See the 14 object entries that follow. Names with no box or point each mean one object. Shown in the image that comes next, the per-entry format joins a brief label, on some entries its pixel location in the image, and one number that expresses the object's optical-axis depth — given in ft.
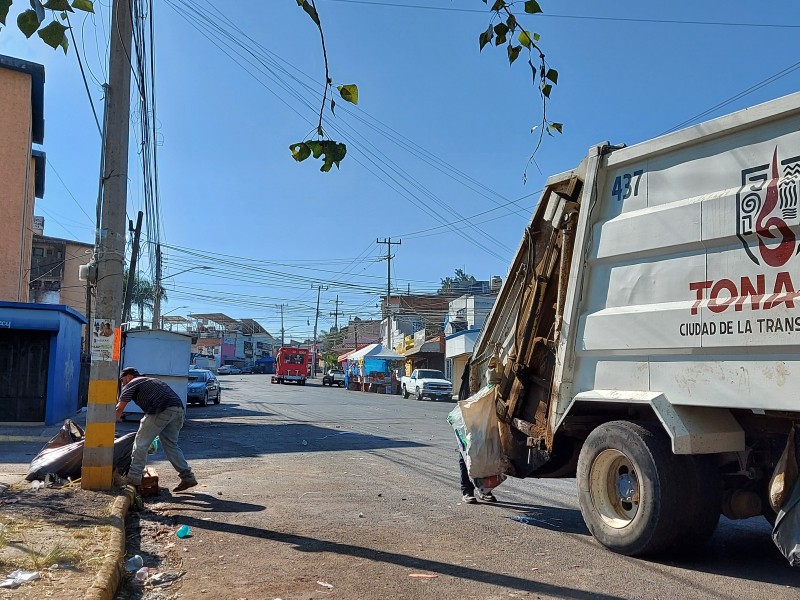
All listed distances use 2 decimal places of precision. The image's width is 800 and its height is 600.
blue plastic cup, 21.57
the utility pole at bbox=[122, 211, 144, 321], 81.10
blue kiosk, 58.29
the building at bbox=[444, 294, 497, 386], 139.31
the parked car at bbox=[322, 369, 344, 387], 203.21
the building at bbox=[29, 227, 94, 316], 135.85
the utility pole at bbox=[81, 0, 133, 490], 26.99
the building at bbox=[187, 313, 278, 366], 386.38
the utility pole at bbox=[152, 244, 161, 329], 102.18
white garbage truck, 15.47
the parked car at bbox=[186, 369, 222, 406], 91.29
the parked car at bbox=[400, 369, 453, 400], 127.65
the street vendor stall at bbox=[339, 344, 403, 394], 167.53
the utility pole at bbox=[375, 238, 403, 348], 212.33
